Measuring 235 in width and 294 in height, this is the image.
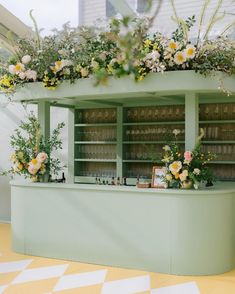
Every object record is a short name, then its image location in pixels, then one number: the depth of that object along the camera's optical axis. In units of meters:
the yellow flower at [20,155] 5.40
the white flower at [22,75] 5.28
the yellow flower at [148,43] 4.55
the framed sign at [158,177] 4.83
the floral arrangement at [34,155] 5.40
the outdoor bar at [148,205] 4.59
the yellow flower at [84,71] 5.01
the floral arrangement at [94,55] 4.50
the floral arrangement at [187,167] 4.52
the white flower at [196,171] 4.47
